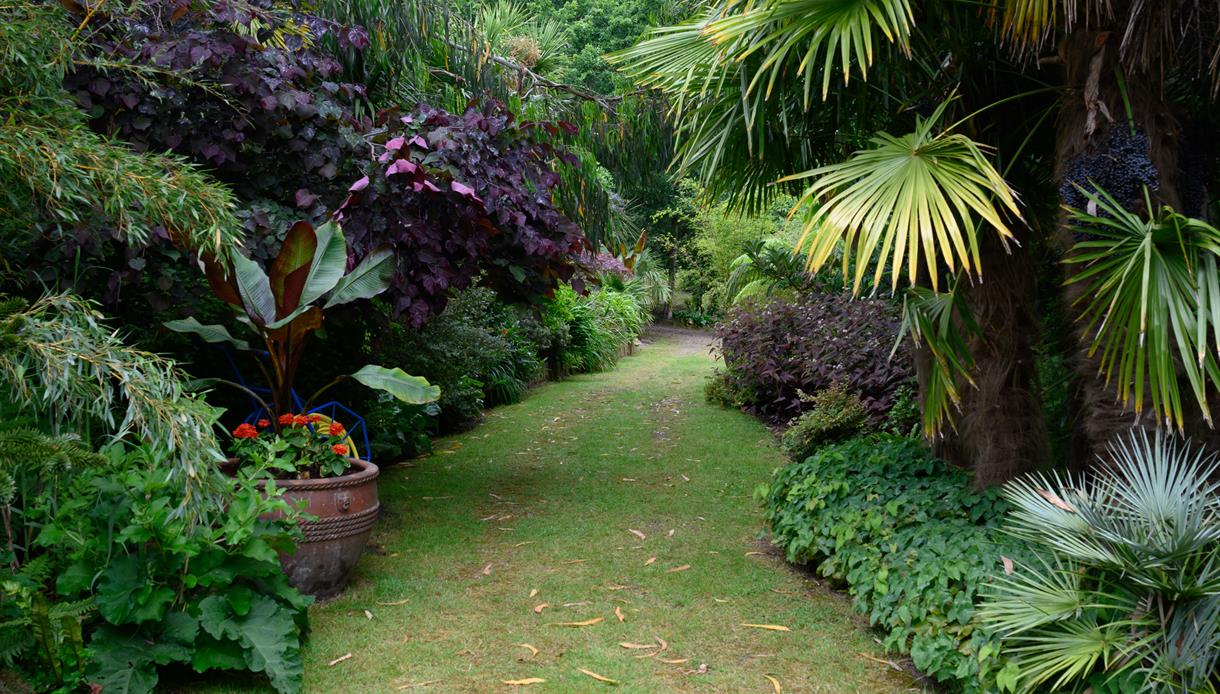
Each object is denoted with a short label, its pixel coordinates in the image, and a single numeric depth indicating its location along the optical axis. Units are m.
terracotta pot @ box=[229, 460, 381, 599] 4.64
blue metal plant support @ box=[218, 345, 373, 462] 5.47
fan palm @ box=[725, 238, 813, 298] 11.77
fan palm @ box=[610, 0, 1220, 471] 3.61
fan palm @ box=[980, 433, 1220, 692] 3.05
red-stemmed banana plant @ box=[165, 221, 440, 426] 4.97
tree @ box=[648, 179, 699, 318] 26.46
